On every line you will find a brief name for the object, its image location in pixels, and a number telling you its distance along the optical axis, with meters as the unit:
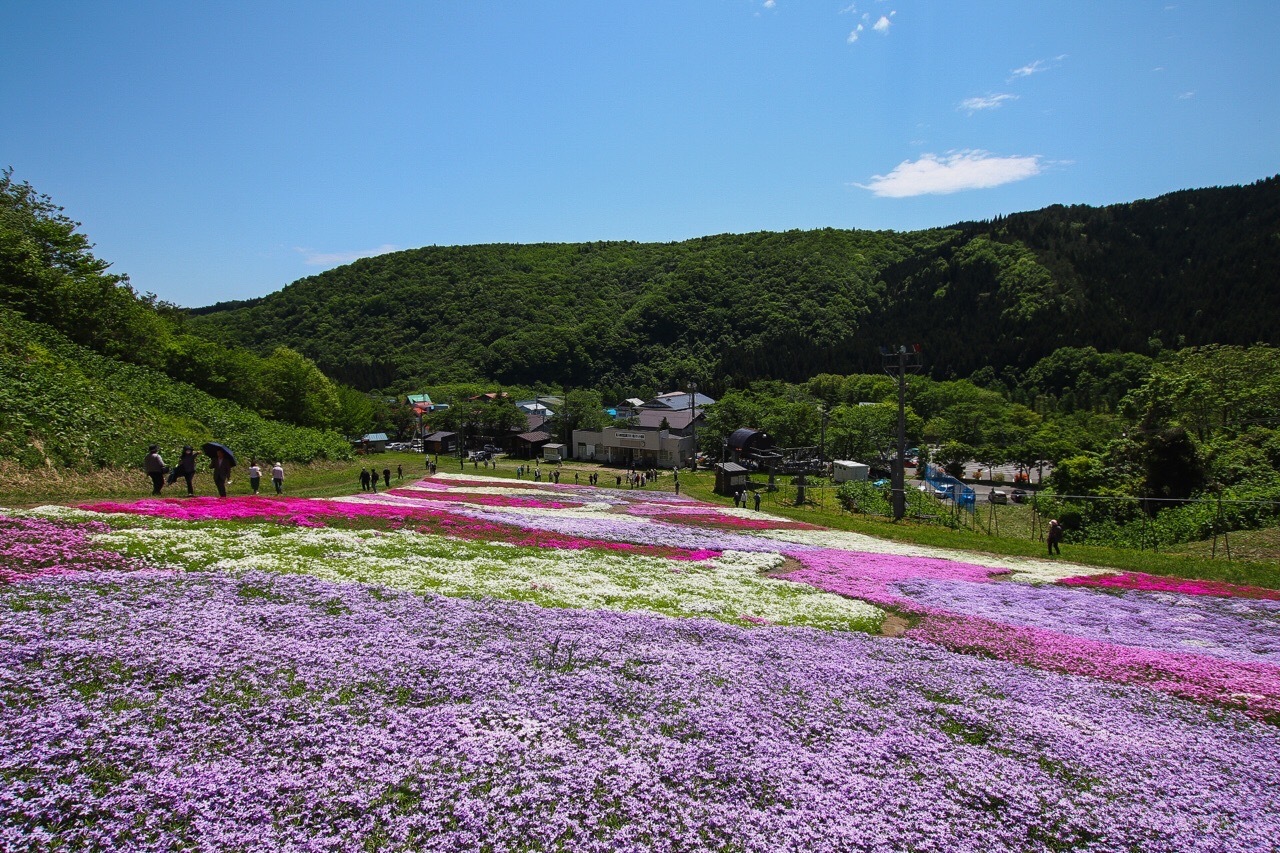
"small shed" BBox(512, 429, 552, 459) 101.75
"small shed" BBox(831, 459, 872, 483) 75.19
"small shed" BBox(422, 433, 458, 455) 105.81
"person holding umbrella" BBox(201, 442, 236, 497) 29.04
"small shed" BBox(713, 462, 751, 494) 56.66
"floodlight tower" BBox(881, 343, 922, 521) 40.06
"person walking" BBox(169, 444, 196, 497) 27.11
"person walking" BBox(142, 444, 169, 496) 26.09
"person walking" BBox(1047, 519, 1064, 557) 29.67
